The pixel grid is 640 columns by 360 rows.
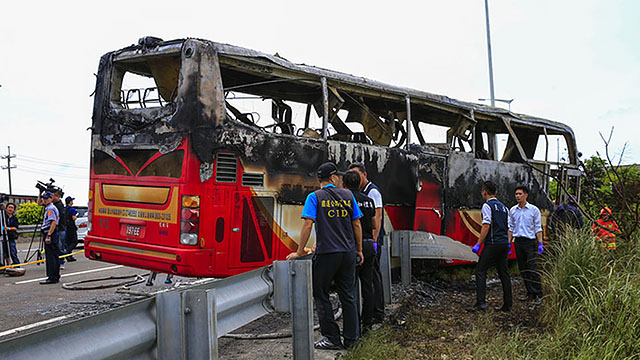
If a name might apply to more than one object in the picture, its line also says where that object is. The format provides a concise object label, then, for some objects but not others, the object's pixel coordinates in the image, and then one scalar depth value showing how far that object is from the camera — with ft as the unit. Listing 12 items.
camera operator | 37.93
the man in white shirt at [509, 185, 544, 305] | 25.79
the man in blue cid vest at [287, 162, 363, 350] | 17.37
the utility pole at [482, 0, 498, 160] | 70.08
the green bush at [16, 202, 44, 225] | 79.97
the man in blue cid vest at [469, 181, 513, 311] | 24.21
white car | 55.90
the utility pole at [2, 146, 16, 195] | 162.81
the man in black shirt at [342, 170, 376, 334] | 19.95
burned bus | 21.18
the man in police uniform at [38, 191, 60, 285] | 32.37
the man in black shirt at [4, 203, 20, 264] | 40.40
